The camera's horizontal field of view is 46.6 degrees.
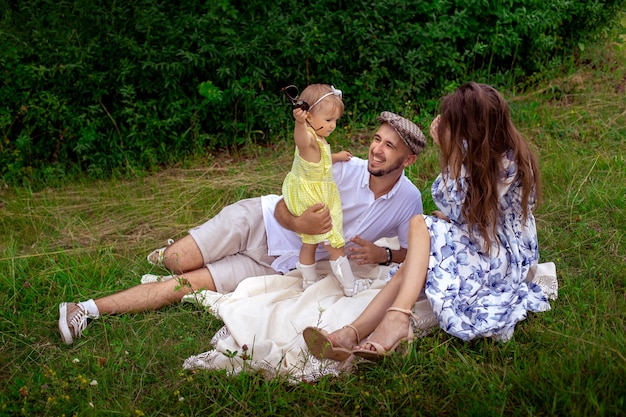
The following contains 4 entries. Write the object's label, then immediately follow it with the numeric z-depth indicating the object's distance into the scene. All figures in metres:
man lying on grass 3.97
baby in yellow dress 3.76
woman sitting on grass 3.40
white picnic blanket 3.36
